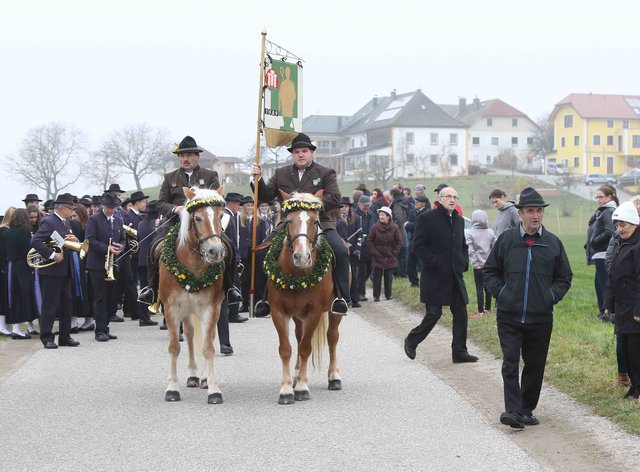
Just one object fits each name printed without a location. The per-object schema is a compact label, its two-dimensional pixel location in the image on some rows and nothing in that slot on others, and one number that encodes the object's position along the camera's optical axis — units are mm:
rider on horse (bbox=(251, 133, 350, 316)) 10883
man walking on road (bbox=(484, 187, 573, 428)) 8906
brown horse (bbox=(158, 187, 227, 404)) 10133
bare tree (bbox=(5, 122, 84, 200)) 88625
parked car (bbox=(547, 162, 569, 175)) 92375
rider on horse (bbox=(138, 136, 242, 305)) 11508
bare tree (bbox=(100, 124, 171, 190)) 104188
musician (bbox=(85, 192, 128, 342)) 15797
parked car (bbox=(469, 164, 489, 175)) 105062
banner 12484
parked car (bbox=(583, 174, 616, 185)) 82362
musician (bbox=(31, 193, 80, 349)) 14898
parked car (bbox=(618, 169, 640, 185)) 81300
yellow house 123250
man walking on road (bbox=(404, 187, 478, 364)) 12797
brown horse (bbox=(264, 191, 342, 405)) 10055
